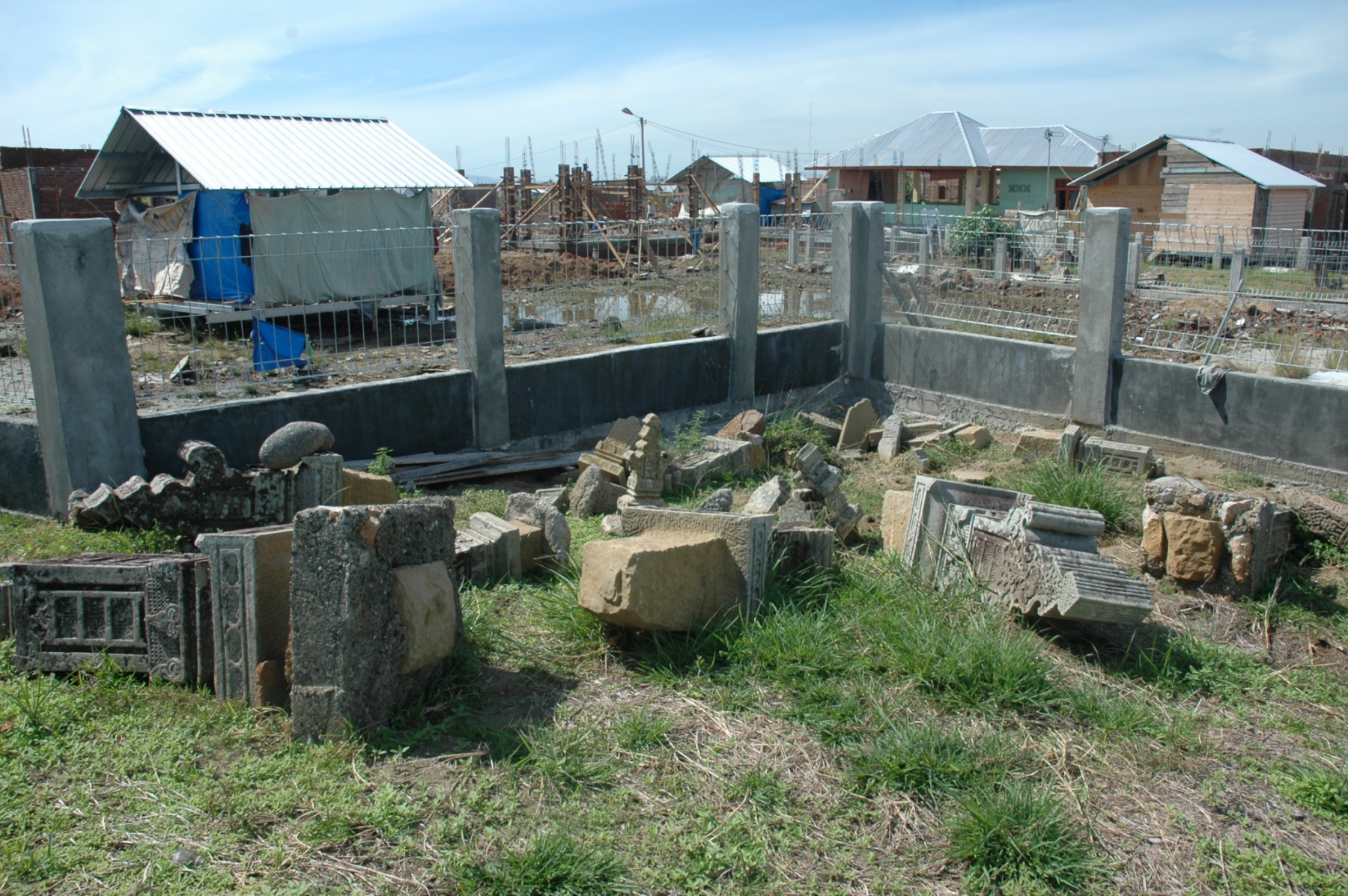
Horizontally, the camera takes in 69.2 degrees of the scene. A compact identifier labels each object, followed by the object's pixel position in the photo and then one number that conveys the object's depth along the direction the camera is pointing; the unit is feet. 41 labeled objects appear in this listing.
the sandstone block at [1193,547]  16.90
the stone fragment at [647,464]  22.03
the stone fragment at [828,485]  19.74
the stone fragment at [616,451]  22.95
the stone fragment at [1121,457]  24.23
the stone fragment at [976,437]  27.78
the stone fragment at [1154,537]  17.72
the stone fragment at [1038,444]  25.82
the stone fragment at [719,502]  19.34
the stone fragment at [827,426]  28.91
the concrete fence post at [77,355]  18.71
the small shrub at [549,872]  9.65
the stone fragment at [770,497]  20.62
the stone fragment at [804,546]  16.37
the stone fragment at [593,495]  21.63
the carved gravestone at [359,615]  11.68
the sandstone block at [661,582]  13.58
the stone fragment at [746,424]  26.81
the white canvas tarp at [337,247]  43.19
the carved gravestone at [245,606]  12.77
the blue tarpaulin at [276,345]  27.21
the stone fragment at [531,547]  17.95
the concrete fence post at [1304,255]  33.20
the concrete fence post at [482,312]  25.13
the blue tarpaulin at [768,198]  130.93
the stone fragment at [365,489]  18.97
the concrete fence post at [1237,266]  33.01
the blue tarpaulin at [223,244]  42.93
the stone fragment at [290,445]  18.75
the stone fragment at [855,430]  28.68
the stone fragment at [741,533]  15.23
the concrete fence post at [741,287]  30.78
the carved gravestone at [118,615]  13.33
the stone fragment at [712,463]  23.75
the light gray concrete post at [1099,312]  26.43
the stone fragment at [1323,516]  18.06
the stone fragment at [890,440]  27.22
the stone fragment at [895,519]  18.37
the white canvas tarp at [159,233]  41.96
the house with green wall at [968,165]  120.78
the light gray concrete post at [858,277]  33.37
